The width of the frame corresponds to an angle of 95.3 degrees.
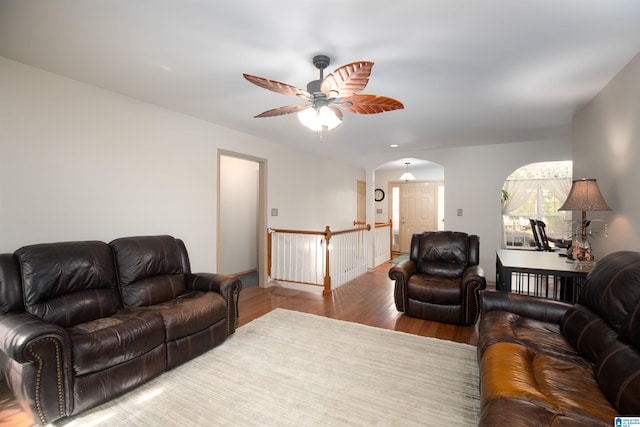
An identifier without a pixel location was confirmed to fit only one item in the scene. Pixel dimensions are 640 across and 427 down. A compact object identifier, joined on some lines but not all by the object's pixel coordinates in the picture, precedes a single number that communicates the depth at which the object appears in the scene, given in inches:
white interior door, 323.3
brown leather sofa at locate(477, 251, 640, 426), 47.8
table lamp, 101.1
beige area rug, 73.5
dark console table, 105.0
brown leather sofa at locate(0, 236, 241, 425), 68.1
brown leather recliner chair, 130.6
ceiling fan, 69.5
